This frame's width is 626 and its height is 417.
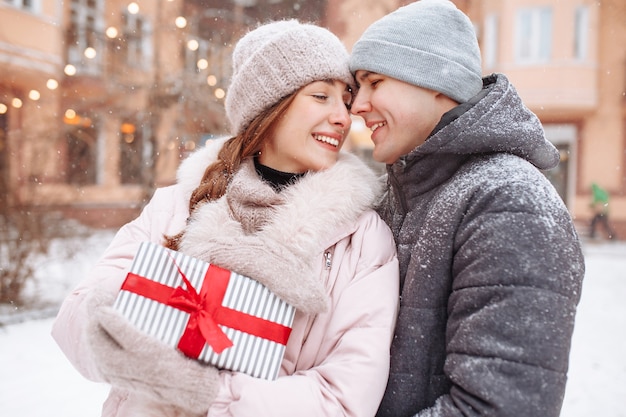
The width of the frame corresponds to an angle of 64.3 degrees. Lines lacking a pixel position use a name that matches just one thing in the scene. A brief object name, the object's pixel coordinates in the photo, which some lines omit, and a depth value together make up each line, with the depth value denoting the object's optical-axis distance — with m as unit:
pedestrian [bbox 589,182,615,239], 12.81
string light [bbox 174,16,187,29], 6.00
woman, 1.40
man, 1.23
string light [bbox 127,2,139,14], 6.14
